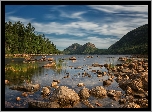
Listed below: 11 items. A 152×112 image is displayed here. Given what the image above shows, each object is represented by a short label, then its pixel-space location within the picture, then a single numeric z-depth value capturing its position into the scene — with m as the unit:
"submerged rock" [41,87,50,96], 6.95
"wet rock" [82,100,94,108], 5.76
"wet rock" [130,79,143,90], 7.56
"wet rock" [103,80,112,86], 8.81
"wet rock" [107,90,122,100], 6.72
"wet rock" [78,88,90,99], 6.56
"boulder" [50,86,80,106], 5.82
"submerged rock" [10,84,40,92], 7.33
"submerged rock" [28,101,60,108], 5.05
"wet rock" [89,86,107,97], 6.82
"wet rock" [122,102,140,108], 4.76
